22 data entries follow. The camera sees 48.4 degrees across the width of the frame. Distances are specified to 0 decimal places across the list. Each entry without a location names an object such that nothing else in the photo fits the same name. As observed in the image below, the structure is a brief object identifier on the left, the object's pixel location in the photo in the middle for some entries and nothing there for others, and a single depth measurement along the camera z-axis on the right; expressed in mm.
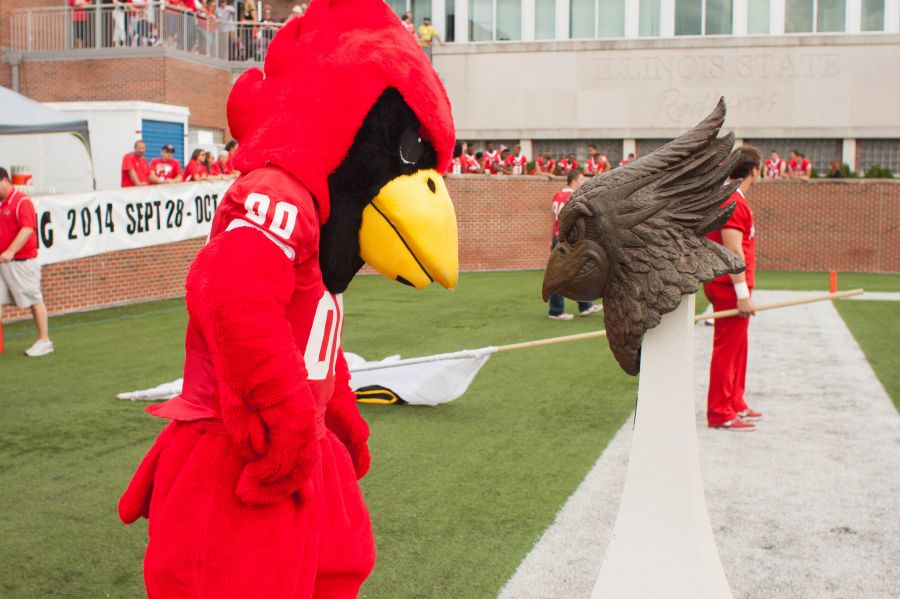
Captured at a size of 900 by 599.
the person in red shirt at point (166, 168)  16050
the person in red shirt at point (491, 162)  23834
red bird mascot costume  2578
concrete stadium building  29953
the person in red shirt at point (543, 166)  24414
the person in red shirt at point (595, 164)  24592
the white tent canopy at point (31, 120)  13070
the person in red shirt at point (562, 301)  12883
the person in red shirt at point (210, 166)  16197
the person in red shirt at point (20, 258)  9828
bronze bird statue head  2893
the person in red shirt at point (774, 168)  25953
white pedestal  2914
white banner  11938
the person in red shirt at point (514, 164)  23734
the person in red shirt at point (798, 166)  25250
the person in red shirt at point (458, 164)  23641
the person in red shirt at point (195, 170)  15633
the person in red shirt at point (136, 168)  14807
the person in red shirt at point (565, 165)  24688
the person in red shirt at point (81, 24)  25469
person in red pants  7137
